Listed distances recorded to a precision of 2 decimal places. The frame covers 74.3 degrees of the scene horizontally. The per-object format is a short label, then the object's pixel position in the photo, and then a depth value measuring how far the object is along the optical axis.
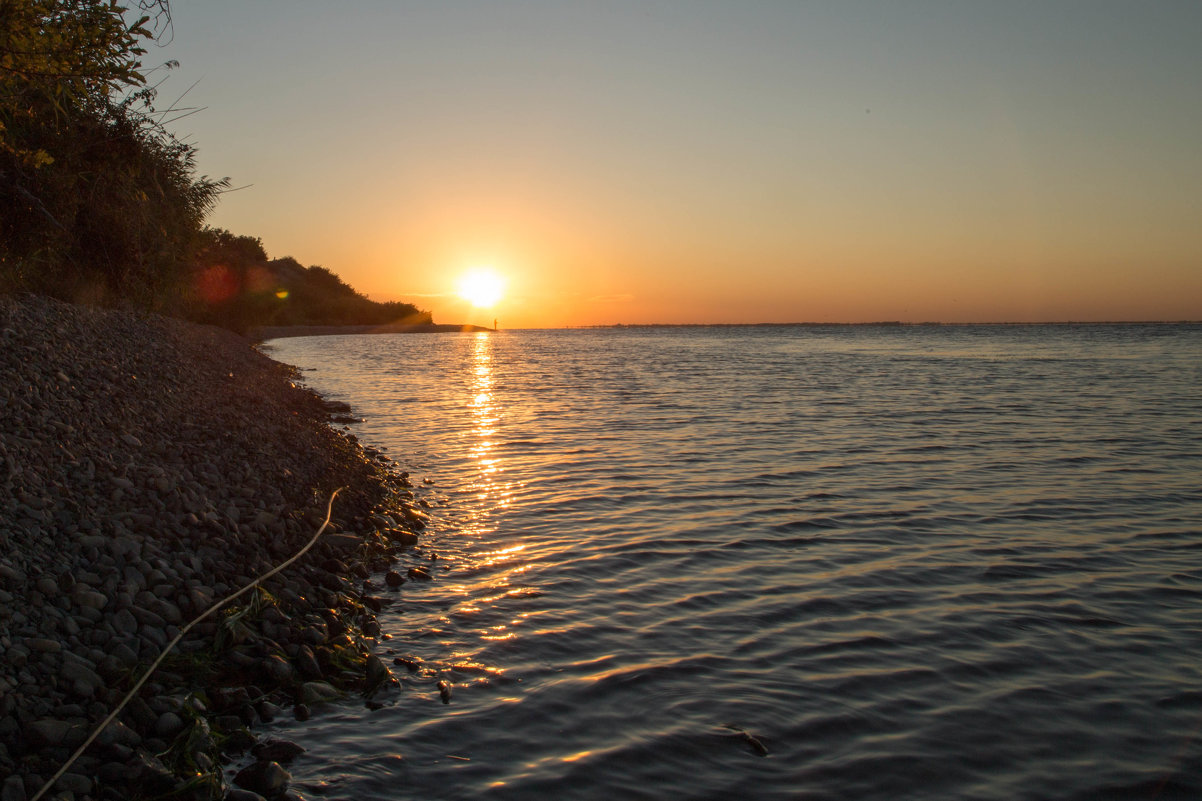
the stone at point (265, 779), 4.80
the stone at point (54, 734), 4.64
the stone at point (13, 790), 4.18
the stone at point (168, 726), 5.11
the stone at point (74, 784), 4.39
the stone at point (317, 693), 5.95
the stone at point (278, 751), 5.21
